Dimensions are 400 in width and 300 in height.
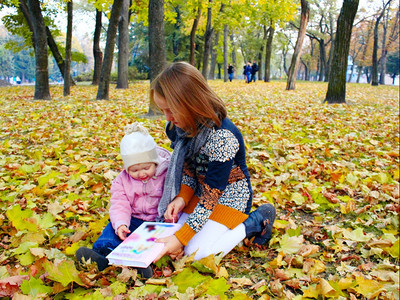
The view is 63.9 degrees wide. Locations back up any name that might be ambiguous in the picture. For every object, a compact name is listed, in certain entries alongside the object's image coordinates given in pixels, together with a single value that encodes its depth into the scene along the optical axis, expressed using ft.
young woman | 6.17
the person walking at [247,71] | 69.92
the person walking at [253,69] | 70.99
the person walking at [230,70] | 74.99
